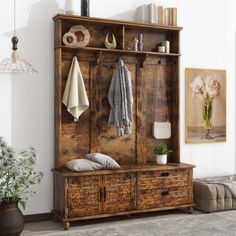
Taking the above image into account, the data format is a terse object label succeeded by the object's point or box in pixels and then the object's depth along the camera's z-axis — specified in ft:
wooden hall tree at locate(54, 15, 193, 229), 15.53
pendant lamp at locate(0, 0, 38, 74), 15.24
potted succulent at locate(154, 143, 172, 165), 17.30
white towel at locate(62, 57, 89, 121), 15.80
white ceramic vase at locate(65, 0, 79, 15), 15.93
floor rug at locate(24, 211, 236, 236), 14.51
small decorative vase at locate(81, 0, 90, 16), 16.29
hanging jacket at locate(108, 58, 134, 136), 16.58
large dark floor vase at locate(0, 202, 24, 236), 13.83
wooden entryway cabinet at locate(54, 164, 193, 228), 15.16
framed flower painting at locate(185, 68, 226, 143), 19.16
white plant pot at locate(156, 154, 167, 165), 17.33
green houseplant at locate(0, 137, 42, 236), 13.91
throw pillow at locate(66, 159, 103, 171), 15.31
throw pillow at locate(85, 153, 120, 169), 15.81
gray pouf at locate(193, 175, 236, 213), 17.26
